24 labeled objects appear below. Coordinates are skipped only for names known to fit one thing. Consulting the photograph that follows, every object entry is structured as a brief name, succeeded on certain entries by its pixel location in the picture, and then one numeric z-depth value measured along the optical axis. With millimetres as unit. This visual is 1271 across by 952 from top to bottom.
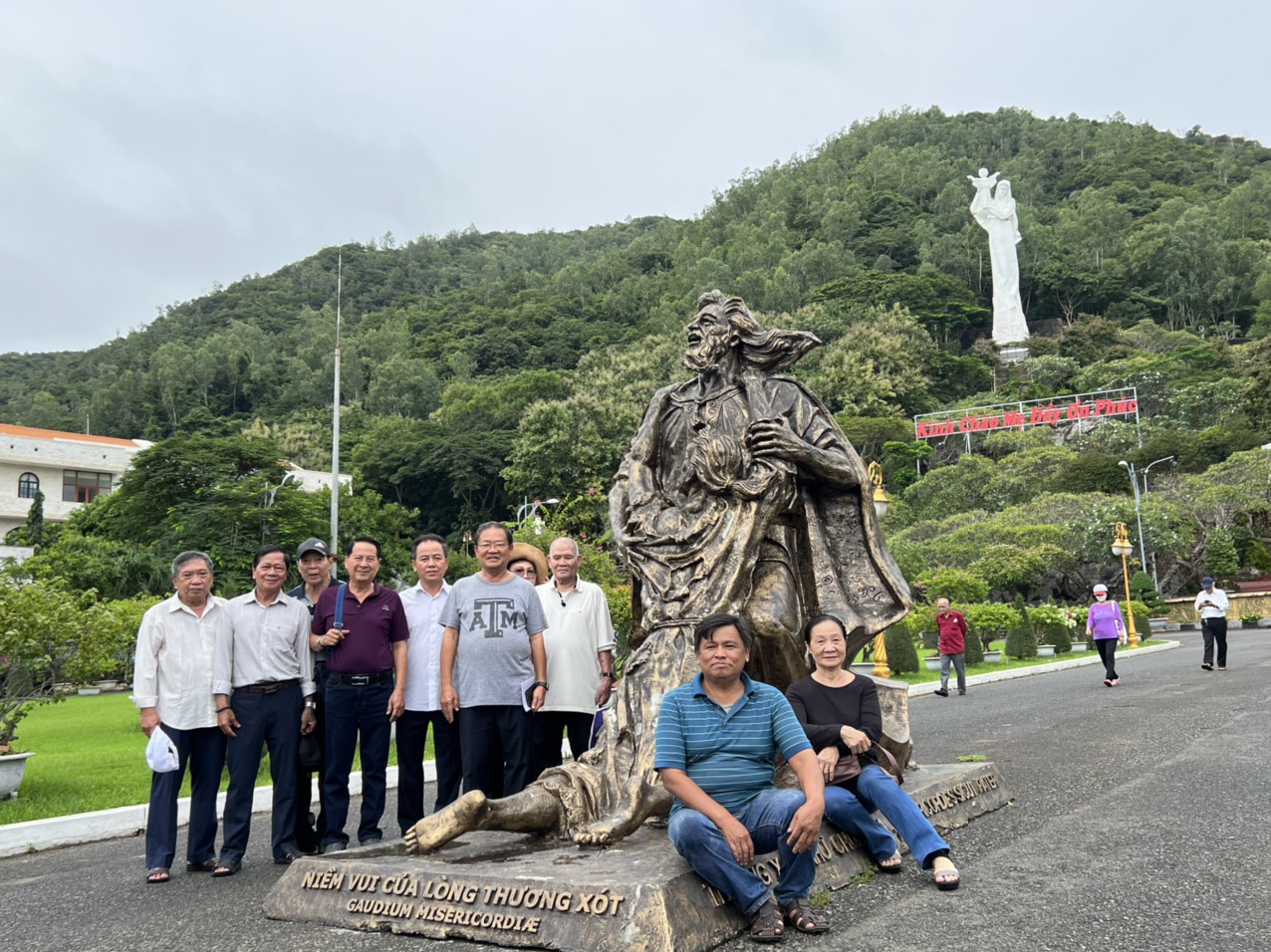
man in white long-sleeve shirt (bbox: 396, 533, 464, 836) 5691
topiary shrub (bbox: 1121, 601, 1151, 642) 30406
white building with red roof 47438
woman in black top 4316
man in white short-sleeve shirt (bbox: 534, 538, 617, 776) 5773
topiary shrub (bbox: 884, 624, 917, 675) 19203
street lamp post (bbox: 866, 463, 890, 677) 17234
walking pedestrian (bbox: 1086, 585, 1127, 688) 13844
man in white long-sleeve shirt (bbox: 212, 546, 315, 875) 5277
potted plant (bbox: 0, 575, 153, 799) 8344
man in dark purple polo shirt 5473
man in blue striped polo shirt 3586
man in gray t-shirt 5340
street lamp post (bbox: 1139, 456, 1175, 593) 40969
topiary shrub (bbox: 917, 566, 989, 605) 25328
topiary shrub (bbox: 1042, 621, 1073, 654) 23969
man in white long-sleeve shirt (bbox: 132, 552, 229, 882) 5168
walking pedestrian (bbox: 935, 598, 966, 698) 15109
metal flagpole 19247
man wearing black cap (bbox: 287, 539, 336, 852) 5531
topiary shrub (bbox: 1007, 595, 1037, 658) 22609
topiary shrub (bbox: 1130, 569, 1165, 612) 35594
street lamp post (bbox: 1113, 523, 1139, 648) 26469
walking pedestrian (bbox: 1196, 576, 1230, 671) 15164
